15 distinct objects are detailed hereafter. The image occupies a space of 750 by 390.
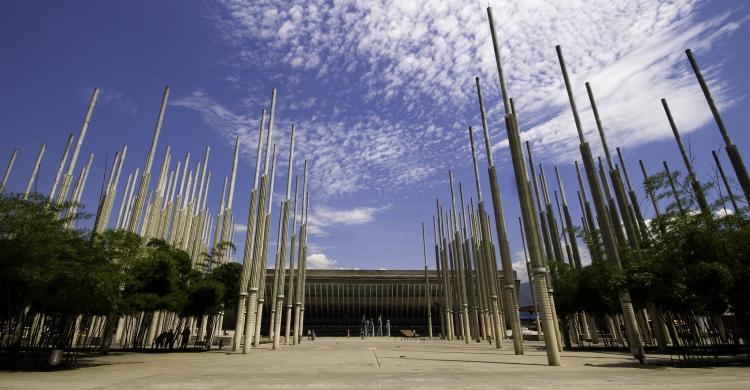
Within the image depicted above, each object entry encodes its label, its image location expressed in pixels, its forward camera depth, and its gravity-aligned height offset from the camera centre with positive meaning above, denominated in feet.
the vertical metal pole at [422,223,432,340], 213.54 +32.40
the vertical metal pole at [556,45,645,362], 59.36 +16.01
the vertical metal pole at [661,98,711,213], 82.37 +37.13
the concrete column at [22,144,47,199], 147.01 +61.79
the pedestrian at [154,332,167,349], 99.55 +1.35
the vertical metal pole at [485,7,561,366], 53.04 +15.14
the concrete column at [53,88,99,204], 94.68 +48.40
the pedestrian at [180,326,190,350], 102.27 +1.41
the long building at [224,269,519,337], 260.62 +25.13
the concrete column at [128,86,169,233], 92.02 +36.72
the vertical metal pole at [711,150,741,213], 95.02 +35.48
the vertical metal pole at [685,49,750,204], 73.97 +35.00
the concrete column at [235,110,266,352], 84.12 +15.02
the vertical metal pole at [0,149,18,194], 152.81 +65.16
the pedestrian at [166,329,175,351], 97.81 +1.30
